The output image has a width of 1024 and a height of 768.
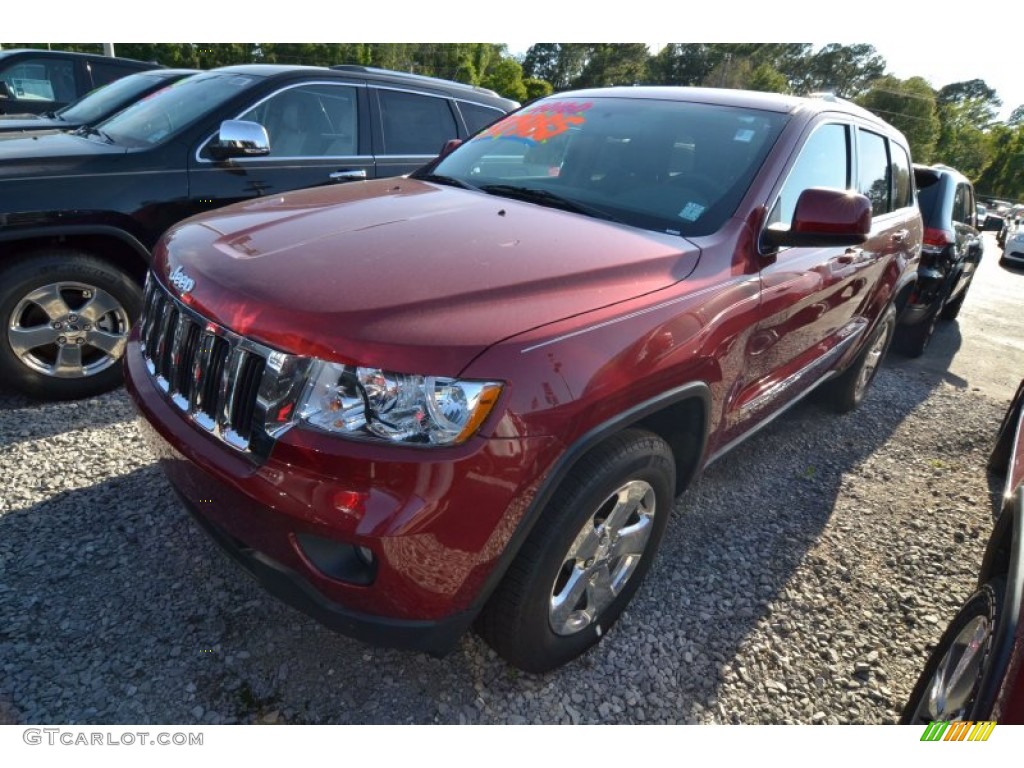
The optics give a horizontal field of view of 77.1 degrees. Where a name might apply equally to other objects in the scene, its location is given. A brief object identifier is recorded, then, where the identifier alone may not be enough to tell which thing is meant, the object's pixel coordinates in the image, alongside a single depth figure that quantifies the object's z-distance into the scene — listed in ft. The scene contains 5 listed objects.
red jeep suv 4.96
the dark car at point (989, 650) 4.60
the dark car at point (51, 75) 23.84
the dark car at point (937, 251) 18.25
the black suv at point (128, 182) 10.28
